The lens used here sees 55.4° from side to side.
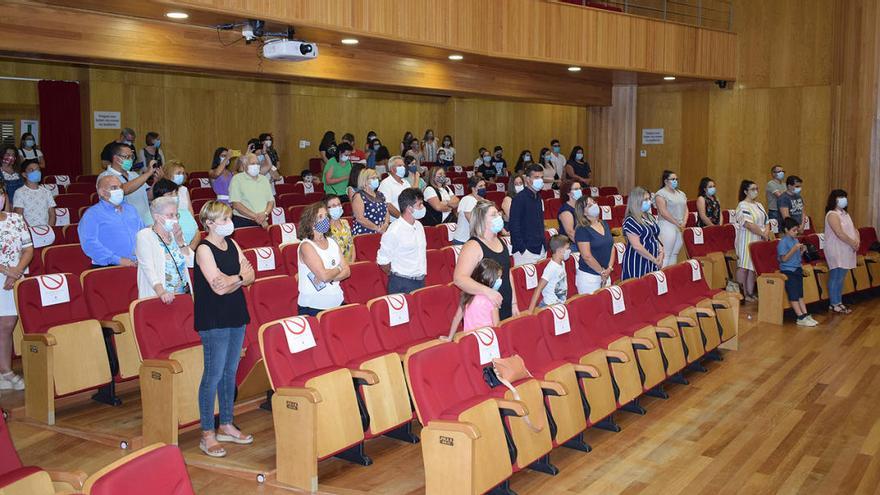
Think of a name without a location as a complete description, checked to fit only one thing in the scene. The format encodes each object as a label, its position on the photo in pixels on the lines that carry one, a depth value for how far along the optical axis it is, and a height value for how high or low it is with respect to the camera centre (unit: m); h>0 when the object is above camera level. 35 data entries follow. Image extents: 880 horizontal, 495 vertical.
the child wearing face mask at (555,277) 5.99 -0.70
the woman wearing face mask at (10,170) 8.17 +0.10
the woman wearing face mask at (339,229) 6.03 -0.36
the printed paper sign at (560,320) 5.53 -0.92
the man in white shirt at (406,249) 5.89 -0.49
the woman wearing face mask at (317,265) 5.32 -0.54
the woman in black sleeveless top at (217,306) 4.64 -0.71
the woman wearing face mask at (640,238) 7.52 -0.52
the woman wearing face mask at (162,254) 5.07 -0.45
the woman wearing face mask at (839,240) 9.41 -0.65
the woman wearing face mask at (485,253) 5.09 -0.45
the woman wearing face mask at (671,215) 9.09 -0.38
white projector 8.35 +1.31
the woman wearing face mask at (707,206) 10.60 -0.32
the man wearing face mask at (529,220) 7.10 -0.33
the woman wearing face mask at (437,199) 8.55 -0.18
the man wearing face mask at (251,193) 7.80 -0.12
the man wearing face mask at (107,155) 6.35 +0.19
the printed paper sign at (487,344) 4.76 -0.93
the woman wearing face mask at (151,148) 9.81 +0.38
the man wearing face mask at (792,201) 10.75 -0.25
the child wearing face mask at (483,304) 5.05 -0.75
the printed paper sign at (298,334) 4.75 -0.87
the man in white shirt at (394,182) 7.89 -0.01
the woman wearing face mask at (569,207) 7.23 -0.23
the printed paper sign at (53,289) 5.61 -0.73
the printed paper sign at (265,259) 7.16 -0.67
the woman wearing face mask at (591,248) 6.77 -0.54
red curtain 13.74 +0.88
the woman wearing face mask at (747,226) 9.65 -0.52
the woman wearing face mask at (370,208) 7.46 -0.25
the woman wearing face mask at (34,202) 7.63 -0.20
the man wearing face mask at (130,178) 6.39 +0.02
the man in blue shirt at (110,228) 5.79 -0.34
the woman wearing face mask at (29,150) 11.81 +0.44
